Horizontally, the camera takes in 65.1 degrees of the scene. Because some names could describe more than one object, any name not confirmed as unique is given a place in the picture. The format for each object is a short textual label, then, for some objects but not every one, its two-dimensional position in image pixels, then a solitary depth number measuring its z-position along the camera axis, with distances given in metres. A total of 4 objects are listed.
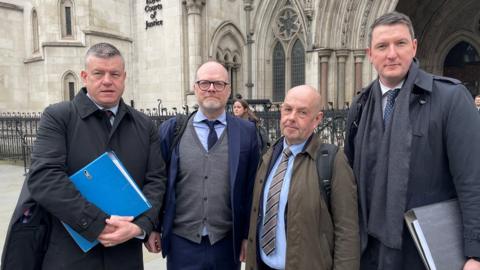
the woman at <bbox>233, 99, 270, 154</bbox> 6.50
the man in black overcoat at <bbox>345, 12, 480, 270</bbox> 1.98
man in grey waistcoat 2.74
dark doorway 16.80
